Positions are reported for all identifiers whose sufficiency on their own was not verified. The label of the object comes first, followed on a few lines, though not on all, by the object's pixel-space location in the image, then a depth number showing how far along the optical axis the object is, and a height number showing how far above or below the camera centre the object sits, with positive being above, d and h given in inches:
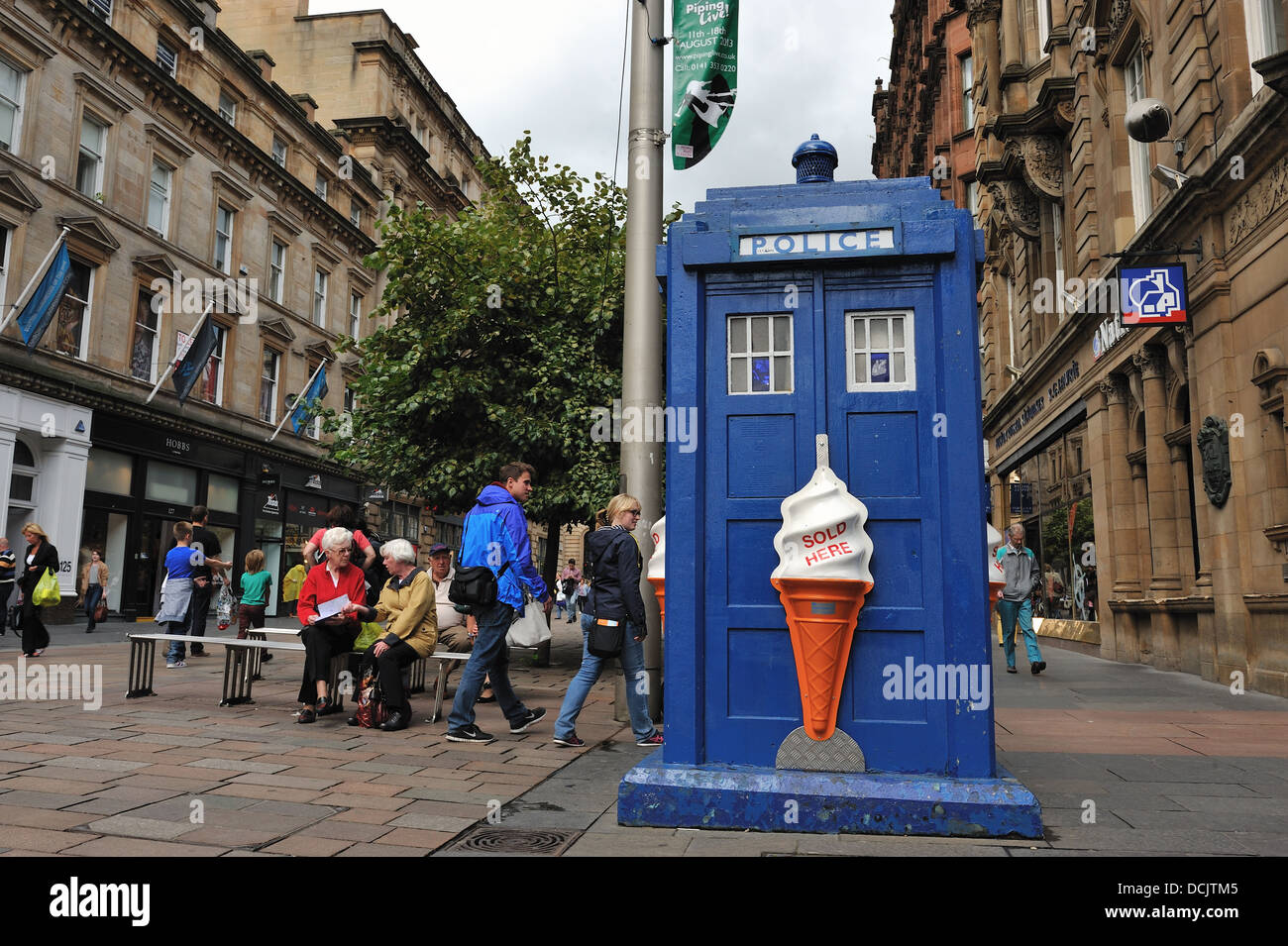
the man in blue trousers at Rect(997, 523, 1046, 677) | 481.4 +5.7
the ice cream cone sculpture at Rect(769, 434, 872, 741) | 166.6 +0.3
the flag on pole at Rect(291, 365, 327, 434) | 1083.3 +214.9
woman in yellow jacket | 284.7 -10.8
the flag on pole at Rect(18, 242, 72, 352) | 712.4 +206.5
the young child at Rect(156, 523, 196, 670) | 455.2 -5.3
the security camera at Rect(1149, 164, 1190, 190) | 439.8 +190.7
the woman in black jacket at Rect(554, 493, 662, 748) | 251.8 -5.5
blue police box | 165.6 +18.0
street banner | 296.0 +157.1
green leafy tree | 484.7 +118.7
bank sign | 448.8 +138.1
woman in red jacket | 291.9 -10.9
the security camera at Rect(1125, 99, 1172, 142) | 448.8 +218.6
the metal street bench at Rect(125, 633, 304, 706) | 324.5 -30.1
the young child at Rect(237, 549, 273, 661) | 487.8 -3.8
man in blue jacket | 254.1 +5.5
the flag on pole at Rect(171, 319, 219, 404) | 871.1 +202.0
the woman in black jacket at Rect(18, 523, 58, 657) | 469.1 +2.0
